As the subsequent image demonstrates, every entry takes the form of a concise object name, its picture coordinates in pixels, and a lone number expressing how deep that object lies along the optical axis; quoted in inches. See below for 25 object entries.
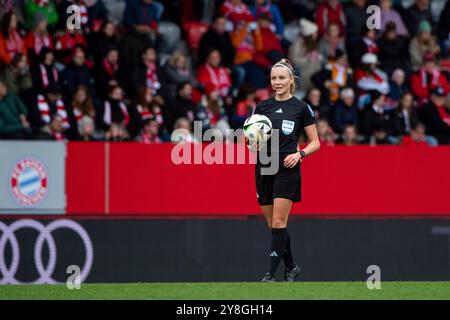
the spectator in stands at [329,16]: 751.7
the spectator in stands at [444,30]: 785.6
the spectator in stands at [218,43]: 704.4
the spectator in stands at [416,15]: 780.0
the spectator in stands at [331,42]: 742.5
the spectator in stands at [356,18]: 756.6
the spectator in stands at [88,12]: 679.7
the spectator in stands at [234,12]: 731.4
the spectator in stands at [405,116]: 698.8
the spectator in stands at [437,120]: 708.7
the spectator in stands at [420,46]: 766.5
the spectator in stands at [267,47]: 721.0
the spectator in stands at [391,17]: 764.6
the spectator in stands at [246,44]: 717.3
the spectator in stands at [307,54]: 722.8
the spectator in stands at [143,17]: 705.6
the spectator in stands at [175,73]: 692.7
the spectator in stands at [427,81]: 735.7
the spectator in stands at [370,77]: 722.2
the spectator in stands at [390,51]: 746.2
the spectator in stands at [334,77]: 706.2
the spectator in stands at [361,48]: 738.2
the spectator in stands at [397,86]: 734.5
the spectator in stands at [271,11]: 741.9
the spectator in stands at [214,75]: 694.5
